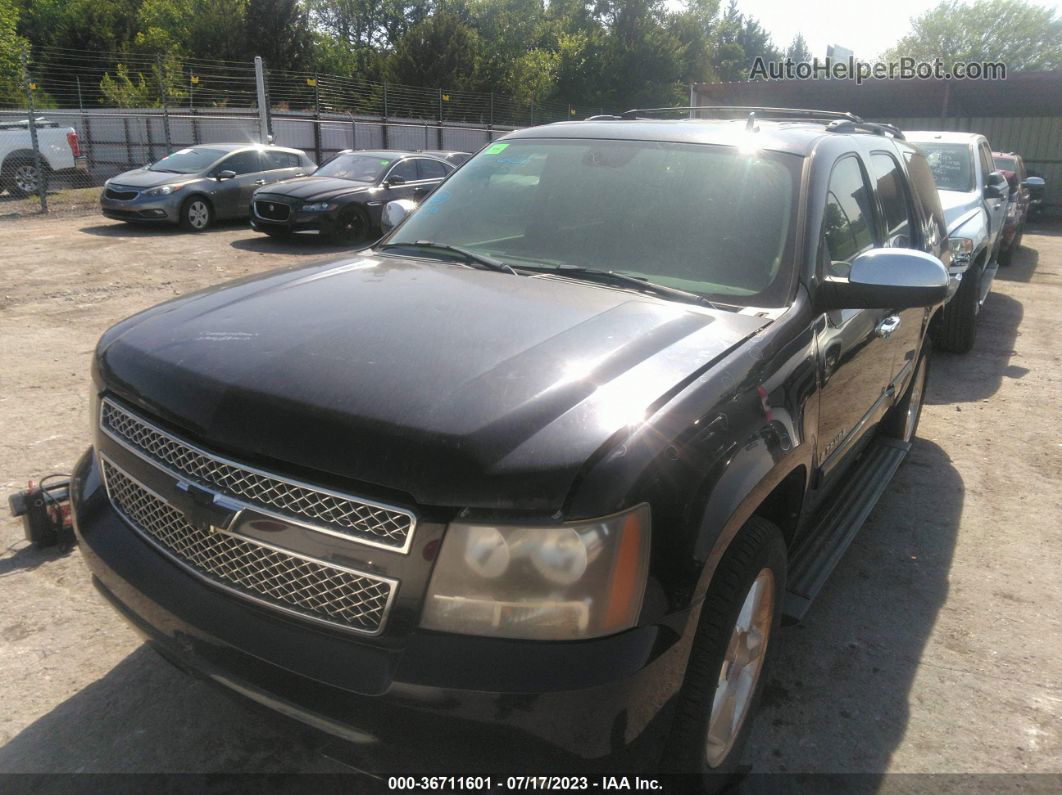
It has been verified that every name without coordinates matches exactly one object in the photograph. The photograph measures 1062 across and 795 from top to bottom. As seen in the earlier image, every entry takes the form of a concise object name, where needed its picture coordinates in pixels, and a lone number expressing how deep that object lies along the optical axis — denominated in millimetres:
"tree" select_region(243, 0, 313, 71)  45344
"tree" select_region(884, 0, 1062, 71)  65250
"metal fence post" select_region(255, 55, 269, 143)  20031
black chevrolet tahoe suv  1777
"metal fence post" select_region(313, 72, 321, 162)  21109
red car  12859
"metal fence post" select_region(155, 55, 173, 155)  18156
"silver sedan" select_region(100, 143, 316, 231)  13602
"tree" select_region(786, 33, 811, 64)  104562
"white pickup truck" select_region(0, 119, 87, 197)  16859
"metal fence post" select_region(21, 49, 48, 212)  14447
